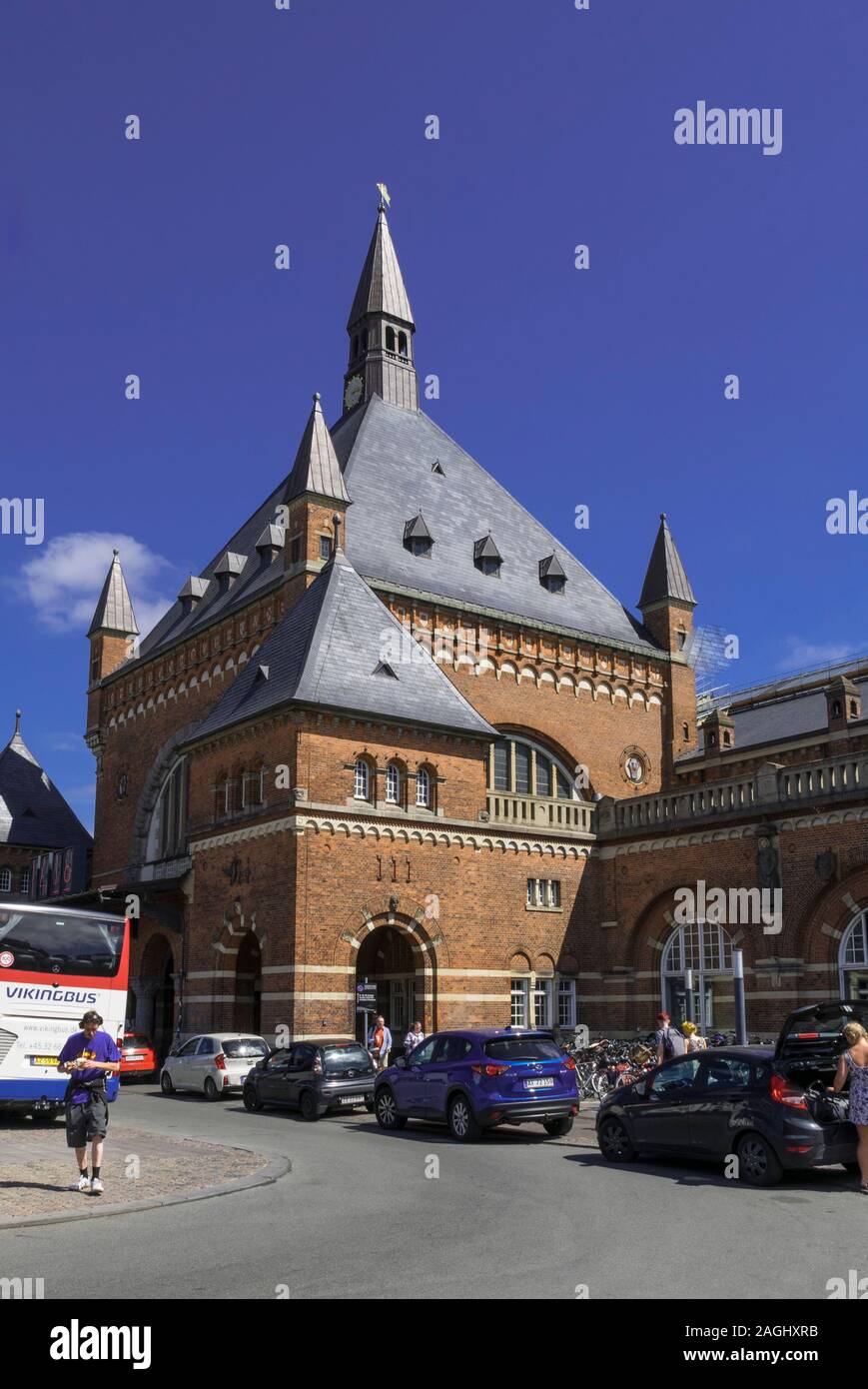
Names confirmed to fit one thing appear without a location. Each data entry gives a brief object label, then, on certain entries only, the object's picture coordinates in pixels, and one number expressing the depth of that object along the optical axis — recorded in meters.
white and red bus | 20.31
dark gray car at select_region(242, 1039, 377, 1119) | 22.14
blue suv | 17.77
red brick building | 28.39
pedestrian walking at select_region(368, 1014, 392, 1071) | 26.23
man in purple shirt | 13.03
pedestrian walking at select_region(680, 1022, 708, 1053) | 20.58
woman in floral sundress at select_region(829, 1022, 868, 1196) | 12.80
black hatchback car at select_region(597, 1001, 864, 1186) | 13.30
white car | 26.12
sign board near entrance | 28.48
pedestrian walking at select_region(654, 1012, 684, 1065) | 19.94
